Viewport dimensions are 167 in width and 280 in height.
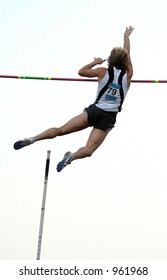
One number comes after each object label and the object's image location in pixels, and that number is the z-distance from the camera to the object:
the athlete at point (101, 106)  14.31
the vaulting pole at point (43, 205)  16.03
